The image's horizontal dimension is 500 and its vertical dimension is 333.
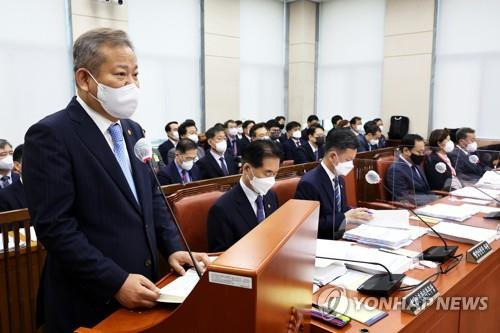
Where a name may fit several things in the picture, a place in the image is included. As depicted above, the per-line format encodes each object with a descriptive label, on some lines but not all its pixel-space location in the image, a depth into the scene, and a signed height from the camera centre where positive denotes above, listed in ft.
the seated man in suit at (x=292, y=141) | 19.68 -1.76
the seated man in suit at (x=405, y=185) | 7.02 -1.46
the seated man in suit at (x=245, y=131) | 21.34 -1.45
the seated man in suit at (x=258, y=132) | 17.80 -1.18
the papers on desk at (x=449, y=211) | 7.88 -2.11
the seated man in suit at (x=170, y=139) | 18.26 -1.62
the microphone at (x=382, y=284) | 4.56 -2.02
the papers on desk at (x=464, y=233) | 6.55 -2.11
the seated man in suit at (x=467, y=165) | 10.09 -1.55
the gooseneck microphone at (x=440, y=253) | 5.71 -2.07
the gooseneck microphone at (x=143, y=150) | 3.63 -0.40
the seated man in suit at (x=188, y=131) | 17.21 -1.10
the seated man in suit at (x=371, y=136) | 21.90 -1.66
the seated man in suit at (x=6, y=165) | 10.95 -1.61
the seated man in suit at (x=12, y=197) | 8.87 -2.01
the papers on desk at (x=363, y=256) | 5.20 -2.01
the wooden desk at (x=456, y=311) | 4.03 -2.27
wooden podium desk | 1.90 -0.93
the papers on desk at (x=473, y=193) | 9.02 -2.01
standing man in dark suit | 3.35 -0.81
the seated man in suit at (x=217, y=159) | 13.93 -1.93
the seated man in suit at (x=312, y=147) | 18.72 -1.97
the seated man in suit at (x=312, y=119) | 27.03 -0.94
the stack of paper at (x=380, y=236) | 6.14 -1.99
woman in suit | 10.79 -1.78
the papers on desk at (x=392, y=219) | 6.59 -1.83
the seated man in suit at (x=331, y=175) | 8.07 -1.40
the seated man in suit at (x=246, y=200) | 6.50 -1.56
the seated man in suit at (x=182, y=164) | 12.21 -1.79
